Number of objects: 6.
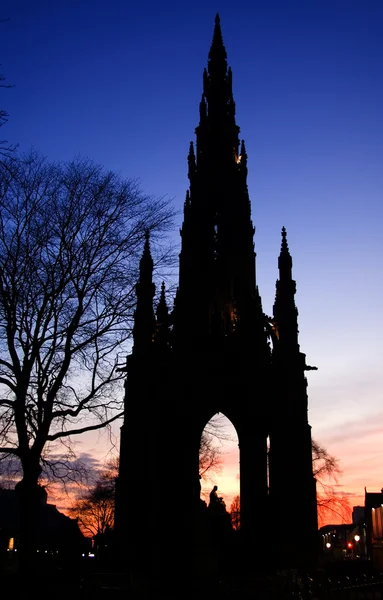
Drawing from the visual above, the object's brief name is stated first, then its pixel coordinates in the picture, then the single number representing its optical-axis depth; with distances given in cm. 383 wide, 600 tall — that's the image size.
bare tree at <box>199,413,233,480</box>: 4240
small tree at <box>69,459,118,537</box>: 5434
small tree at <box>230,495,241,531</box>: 5566
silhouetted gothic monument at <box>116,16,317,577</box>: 2578
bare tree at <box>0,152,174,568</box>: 1553
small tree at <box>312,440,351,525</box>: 4156
